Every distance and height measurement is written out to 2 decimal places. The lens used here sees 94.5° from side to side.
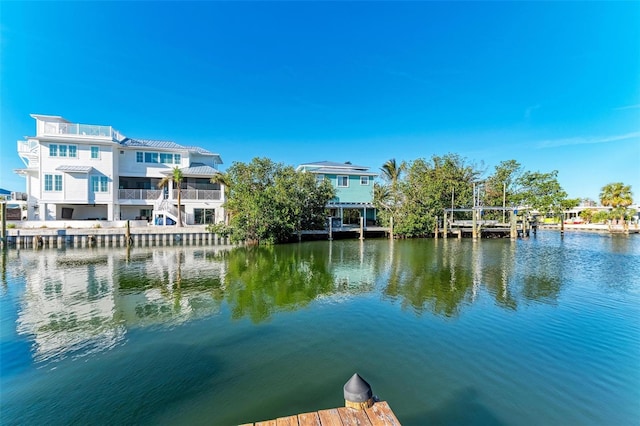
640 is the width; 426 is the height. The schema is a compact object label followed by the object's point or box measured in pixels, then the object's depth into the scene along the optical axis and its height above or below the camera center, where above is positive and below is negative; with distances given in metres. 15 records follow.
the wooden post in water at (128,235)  25.83 -1.84
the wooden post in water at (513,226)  31.88 -1.62
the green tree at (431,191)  32.75 +2.42
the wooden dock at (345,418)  2.97 -2.11
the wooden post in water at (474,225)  32.07 -1.50
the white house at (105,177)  28.73 +3.87
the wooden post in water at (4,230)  23.41 -1.21
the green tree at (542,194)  34.50 +1.95
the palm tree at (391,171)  44.10 +6.24
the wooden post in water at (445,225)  32.88 -1.50
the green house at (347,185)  33.03 +3.14
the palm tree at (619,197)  43.19 +2.03
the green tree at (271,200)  25.97 +1.17
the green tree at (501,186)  37.72 +3.26
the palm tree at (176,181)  28.42 +3.34
